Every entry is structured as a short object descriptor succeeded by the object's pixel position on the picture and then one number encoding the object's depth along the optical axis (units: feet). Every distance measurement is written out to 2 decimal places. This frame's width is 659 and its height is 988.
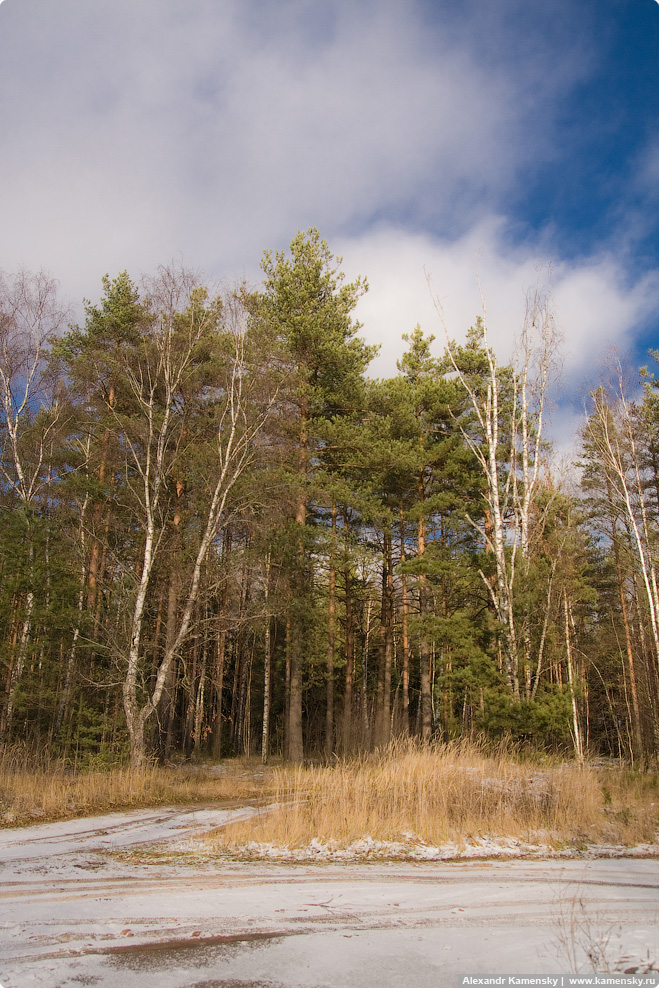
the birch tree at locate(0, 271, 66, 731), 45.50
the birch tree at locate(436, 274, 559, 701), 45.44
